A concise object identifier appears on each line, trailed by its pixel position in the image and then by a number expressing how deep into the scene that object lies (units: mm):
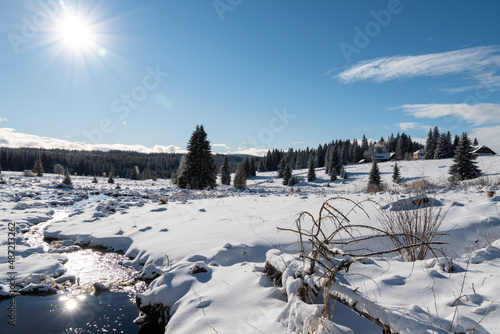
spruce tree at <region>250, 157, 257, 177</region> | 67162
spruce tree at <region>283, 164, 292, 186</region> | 48438
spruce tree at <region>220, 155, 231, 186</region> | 40500
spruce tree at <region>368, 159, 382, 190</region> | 33975
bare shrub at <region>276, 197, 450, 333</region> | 1824
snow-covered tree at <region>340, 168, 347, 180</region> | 48488
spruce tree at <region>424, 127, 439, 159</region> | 58831
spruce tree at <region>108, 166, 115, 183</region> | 30050
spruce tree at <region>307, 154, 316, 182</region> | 52781
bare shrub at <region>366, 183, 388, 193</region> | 12614
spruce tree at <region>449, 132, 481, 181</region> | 25188
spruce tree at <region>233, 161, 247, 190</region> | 28672
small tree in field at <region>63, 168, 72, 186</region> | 21064
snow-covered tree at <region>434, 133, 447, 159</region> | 54406
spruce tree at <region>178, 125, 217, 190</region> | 23953
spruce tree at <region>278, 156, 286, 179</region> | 60575
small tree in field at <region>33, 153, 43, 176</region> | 33438
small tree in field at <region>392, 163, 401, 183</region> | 33159
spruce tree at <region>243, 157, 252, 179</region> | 65625
